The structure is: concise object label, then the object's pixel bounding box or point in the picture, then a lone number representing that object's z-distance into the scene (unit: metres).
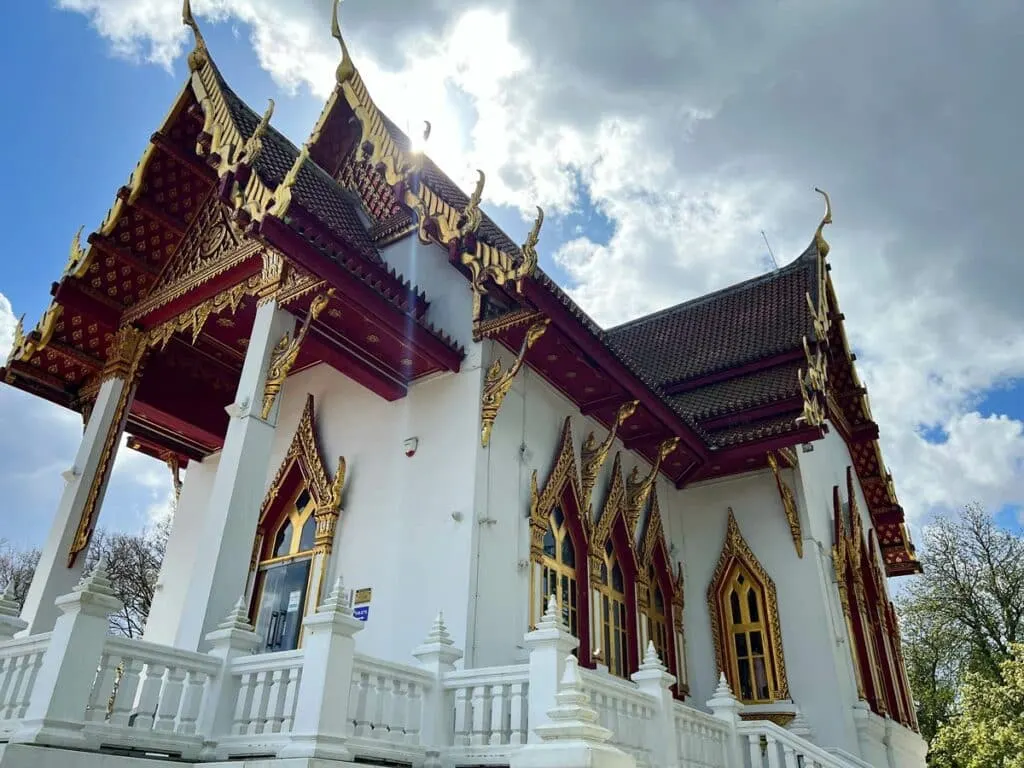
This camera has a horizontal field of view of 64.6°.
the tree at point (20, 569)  21.50
